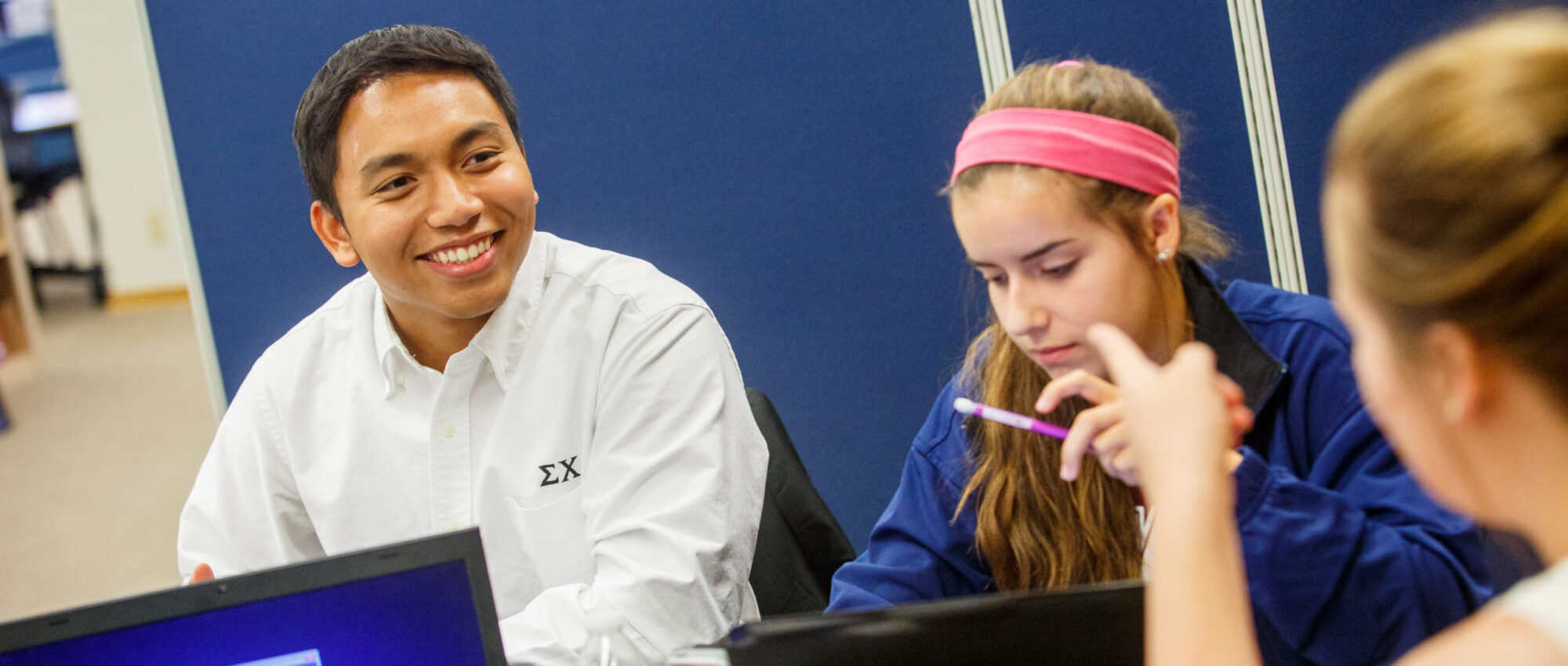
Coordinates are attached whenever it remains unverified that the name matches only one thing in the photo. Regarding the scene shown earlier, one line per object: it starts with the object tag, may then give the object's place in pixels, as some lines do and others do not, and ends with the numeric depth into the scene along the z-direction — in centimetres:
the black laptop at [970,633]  301
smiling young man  343
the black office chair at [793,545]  349
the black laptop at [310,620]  305
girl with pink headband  318
